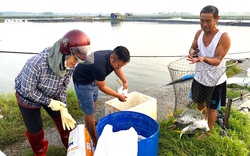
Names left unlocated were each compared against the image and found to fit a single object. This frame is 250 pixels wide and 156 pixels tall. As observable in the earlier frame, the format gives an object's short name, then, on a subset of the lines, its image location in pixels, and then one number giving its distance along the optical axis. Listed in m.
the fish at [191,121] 2.30
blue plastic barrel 2.14
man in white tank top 2.32
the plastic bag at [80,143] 1.81
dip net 2.45
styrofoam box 3.24
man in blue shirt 2.39
